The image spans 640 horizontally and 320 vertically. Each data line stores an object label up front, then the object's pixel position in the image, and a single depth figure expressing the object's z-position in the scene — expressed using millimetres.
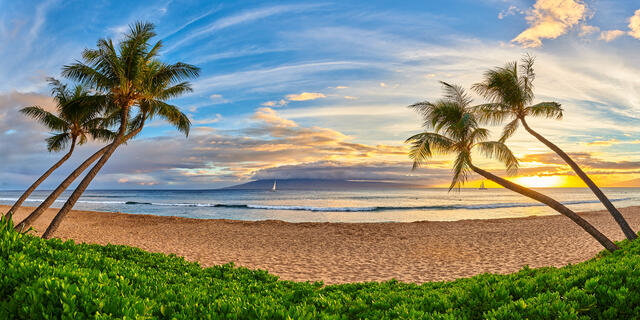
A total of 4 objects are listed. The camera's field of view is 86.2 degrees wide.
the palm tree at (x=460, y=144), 10391
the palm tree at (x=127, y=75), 11709
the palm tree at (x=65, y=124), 14372
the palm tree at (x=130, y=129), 10599
